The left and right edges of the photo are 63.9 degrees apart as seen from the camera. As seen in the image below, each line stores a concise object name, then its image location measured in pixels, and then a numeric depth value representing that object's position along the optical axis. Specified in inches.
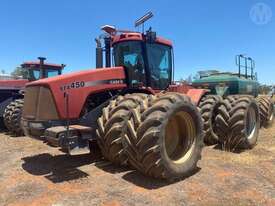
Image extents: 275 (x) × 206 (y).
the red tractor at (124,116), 137.5
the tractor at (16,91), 266.5
